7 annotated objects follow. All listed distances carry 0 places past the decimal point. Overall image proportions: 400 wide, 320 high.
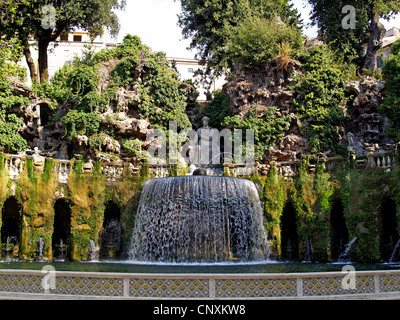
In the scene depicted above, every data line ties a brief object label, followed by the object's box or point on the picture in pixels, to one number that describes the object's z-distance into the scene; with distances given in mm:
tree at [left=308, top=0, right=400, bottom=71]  27000
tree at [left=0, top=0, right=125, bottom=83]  24500
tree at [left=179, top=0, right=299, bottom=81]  27234
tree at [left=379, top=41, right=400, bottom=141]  18938
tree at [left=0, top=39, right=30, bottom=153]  20984
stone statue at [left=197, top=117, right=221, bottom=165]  23750
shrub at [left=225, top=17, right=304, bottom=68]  23797
